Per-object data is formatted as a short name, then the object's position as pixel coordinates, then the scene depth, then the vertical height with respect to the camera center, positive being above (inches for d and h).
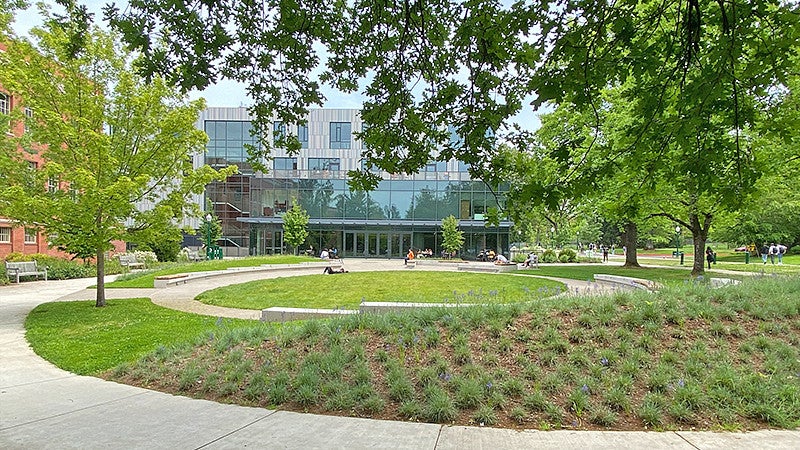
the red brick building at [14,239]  1079.6 -19.3
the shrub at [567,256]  1358.3 -70.1
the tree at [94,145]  422.3 +89.1
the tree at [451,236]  1636.3 -12.9
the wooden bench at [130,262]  1065.3 -72.7
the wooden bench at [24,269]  786.2 -68.4
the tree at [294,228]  1579.7 +13.9
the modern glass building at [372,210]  1764.3 +87.5
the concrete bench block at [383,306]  348.7 -58.1
